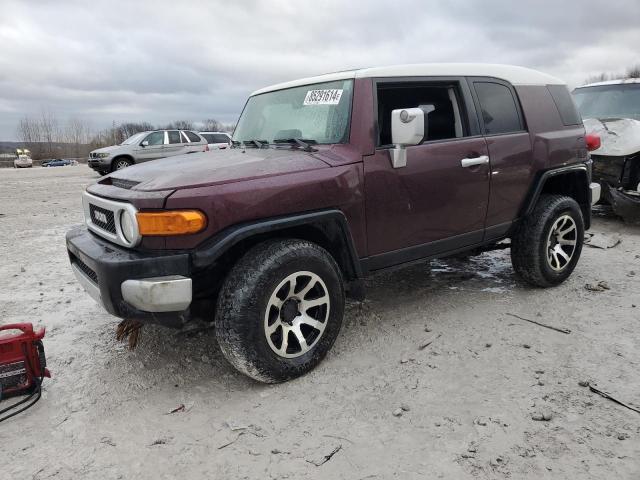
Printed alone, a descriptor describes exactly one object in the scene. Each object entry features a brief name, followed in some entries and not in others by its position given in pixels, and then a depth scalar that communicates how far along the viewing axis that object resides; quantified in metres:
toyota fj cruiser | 2.58
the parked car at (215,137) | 18.45
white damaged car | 6.43
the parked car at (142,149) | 15.92
